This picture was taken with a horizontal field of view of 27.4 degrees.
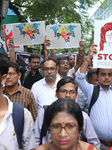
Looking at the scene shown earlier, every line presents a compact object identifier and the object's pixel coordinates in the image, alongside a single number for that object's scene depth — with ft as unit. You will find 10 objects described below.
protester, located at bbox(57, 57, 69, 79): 16.71
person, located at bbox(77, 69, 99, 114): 11.73
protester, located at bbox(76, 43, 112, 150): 9.77
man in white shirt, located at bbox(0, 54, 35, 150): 5.77
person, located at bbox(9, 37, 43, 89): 15.43
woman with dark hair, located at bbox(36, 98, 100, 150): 5.79
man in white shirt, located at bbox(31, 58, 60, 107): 12.27
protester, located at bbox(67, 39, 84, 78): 16.03
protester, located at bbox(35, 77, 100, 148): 8.18
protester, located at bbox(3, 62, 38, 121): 10.57
